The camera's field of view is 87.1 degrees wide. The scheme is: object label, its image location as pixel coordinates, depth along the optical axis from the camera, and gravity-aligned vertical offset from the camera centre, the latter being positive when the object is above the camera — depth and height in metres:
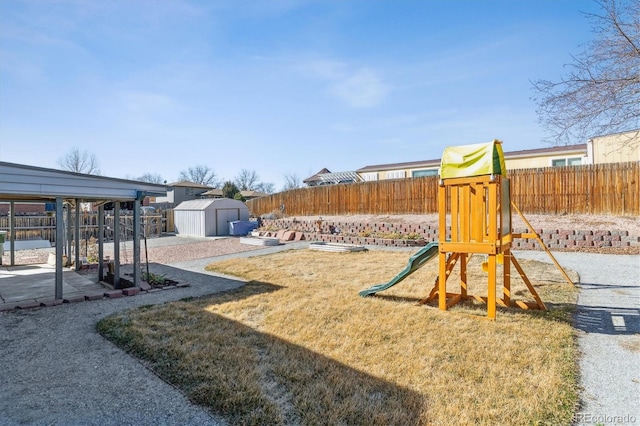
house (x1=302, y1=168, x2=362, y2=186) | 26.52 +2.87
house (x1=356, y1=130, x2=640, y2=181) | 16.05 +3.17
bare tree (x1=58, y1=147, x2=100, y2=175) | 39.72 +6.57
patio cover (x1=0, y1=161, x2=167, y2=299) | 5.45 +0.51
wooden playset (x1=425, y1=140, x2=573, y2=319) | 4.77 -0.04
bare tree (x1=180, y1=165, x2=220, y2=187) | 59.97 +7.04
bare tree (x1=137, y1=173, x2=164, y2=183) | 61.79 +7.00
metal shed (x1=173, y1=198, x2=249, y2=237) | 19.77 -0.11
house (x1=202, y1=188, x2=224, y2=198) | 36.33 +2.21
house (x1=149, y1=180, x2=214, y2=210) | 32.84 +2.26
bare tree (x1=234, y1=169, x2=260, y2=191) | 62.50 +6.48
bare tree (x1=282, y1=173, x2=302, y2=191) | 59.09 +5.73
